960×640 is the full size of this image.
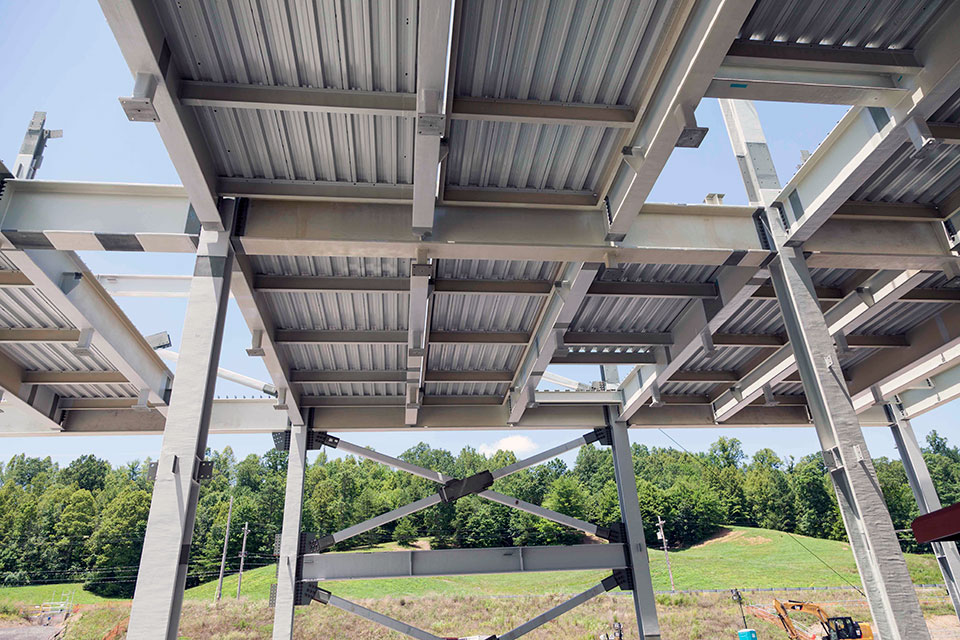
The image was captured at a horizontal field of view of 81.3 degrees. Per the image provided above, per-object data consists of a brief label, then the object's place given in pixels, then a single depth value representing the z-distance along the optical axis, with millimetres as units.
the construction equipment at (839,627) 21625
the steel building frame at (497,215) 6141
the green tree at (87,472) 58719
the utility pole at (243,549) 46847
